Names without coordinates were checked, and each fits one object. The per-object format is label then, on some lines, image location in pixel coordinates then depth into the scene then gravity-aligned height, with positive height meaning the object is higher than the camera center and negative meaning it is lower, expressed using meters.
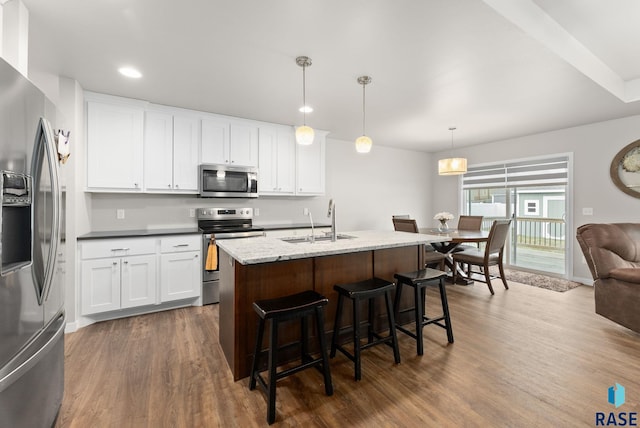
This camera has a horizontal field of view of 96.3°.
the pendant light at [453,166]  4.32 +0.70
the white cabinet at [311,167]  4.49 +0.72
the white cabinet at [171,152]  3.42 +0.73
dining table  3.73 -0.36
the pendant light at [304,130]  2.44 +0.73
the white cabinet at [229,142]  3.77 +0.95
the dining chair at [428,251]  3.98 -0.57
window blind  4.69 +0.70
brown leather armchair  2.61 -0.54
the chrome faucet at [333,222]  2.56 -0.09
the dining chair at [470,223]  4.79 -0.18
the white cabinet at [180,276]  3.22 -0.74
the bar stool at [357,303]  1.97 -0.67
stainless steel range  3.44 -0.22
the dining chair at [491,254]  3.89 -0.60
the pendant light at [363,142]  2.81 +0.70
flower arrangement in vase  4.44 -0.09
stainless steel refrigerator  1.10 -0.19
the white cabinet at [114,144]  3.08 +0.75
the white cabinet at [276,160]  4.18 +0.77
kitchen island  1.96 -0.48
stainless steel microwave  3.69 +0.41
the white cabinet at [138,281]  3.02 -0.75
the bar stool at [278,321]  1.61 -0.68
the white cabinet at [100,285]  2.85 -0.75
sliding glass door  4.76 +0.12
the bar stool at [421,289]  2.29 -0.66
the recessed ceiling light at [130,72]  2.61 +1.29
